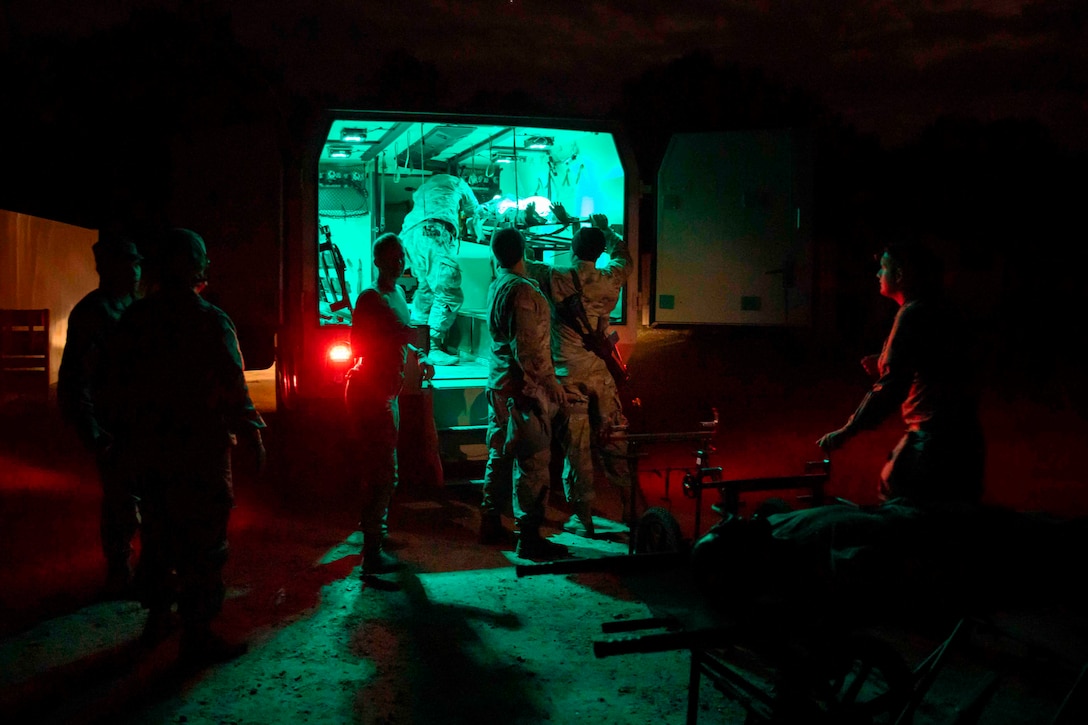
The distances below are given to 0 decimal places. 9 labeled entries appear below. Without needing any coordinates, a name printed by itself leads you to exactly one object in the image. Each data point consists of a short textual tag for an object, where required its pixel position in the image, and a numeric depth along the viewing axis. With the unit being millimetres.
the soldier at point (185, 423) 3467
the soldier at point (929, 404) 3387
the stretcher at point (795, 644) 2068
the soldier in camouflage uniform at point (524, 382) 5039
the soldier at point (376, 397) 4629
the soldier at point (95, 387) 3988
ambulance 5848
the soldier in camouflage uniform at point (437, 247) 7566
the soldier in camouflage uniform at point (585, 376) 5621
